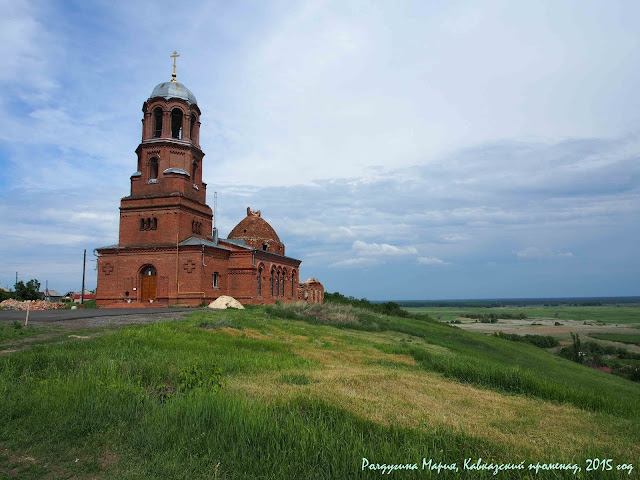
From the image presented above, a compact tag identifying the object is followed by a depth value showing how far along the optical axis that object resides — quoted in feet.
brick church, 94.79
